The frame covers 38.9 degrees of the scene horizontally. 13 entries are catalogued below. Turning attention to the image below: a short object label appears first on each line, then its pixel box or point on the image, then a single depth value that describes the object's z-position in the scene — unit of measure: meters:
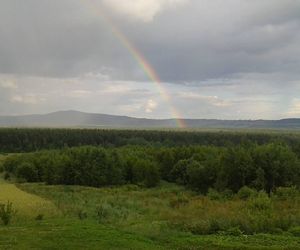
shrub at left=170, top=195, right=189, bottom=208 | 45.08
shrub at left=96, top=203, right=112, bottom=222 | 31.54
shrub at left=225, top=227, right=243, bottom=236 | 23.95
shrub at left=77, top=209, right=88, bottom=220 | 31.15
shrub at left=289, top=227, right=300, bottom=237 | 23.84
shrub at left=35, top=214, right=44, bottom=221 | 30.74
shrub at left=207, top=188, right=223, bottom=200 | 54.54
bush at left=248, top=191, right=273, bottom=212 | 33.96
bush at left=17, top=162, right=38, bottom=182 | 101.25
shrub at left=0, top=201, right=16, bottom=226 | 28.06
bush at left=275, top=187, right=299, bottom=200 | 47.42
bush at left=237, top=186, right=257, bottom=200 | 52.94
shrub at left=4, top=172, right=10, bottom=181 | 105.12
